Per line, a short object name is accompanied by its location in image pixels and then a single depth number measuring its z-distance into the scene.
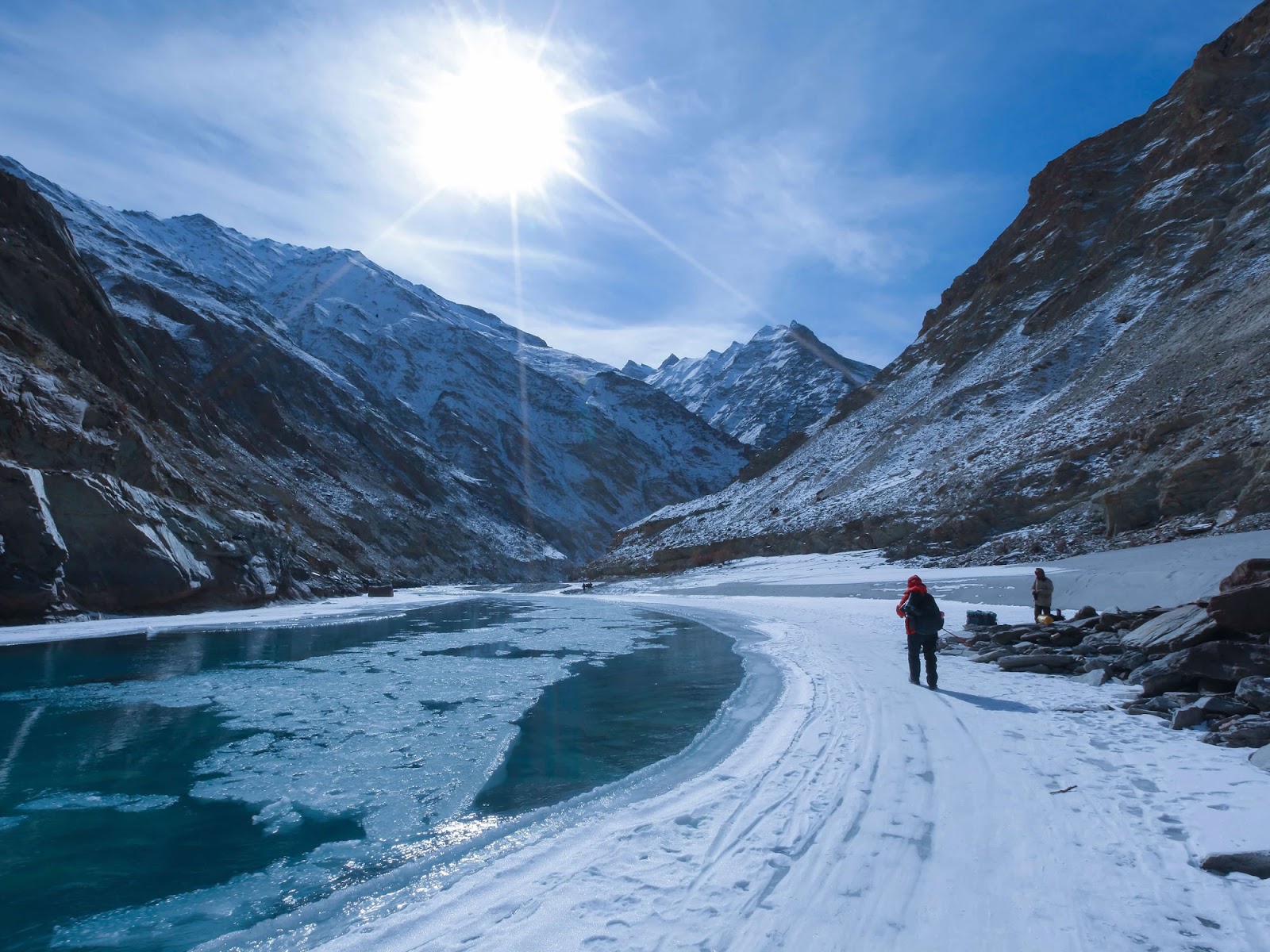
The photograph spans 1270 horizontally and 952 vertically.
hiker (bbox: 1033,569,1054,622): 12.77
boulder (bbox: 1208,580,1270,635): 7.43
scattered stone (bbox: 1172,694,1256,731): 6.34
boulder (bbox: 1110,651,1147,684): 8.55
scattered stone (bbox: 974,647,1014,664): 10.94
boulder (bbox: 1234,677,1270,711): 6.21
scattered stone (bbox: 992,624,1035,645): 11.90
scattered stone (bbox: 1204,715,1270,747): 5.63
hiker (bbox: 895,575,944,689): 9.29
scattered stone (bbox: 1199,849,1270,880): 3.71
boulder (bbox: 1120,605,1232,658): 7.81
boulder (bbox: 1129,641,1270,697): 6.77
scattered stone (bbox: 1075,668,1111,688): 8.52
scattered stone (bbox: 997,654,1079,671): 9.64
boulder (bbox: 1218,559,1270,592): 8.35
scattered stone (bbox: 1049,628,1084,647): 10.86
